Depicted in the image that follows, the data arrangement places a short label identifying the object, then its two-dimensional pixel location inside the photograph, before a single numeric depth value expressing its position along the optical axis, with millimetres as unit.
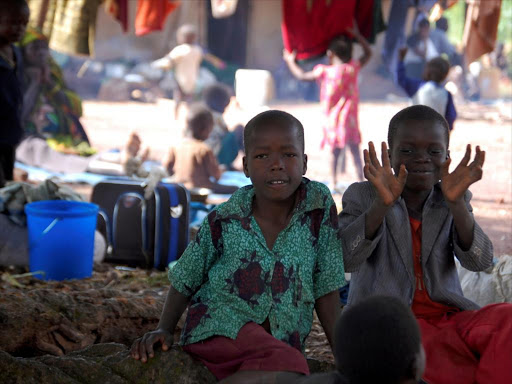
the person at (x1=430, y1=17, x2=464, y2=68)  17953
